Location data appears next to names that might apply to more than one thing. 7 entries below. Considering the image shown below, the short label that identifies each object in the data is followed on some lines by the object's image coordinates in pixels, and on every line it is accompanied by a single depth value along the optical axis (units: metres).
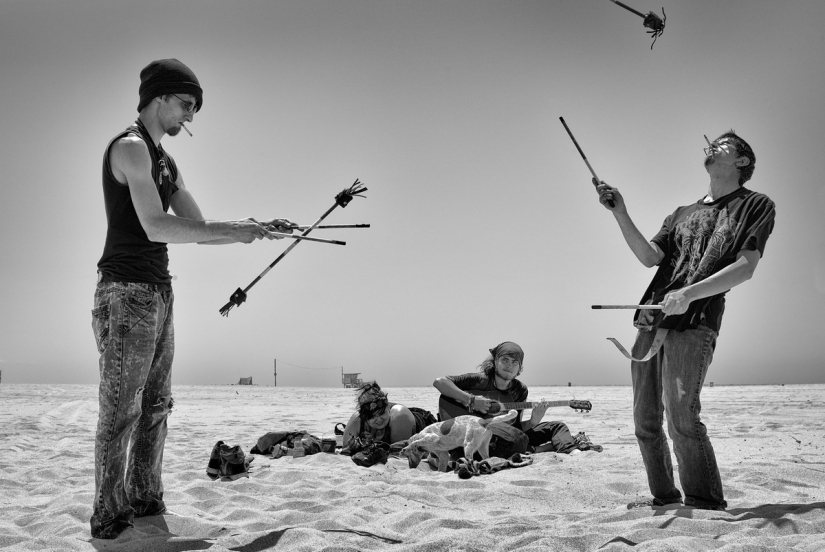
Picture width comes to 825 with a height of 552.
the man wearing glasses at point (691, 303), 3.24
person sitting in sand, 6.11
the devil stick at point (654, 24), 5.27
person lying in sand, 6.15
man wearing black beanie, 2.94
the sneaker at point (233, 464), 4.74
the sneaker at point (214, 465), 4.73
